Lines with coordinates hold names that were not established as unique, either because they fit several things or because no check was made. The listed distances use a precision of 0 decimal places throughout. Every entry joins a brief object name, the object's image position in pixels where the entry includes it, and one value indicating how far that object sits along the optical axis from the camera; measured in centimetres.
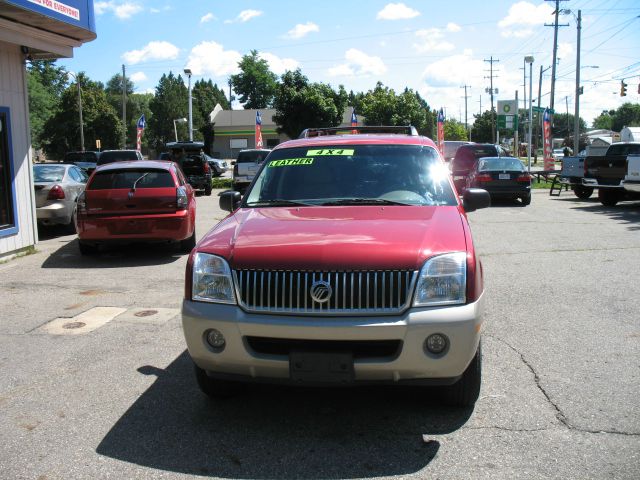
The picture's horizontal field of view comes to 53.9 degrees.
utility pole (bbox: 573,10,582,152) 3625
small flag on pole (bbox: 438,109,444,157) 3422
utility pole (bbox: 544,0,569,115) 4256
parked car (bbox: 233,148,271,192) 2623
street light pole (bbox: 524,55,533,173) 4483
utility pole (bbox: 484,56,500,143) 7973
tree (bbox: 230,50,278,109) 10544
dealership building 1042
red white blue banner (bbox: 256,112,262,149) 3631
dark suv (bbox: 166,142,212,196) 2533
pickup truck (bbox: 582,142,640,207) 1811
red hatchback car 1009
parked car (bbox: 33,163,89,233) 1293
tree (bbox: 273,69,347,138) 5612
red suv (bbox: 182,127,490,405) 355
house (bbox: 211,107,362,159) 8225
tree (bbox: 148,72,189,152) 9719
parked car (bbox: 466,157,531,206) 1978
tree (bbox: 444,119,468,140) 11809
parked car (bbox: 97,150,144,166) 2338
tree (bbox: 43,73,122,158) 7088
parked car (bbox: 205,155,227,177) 4497
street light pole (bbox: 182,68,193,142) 3788
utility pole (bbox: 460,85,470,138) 10981
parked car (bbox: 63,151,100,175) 3125
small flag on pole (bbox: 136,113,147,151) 3046
